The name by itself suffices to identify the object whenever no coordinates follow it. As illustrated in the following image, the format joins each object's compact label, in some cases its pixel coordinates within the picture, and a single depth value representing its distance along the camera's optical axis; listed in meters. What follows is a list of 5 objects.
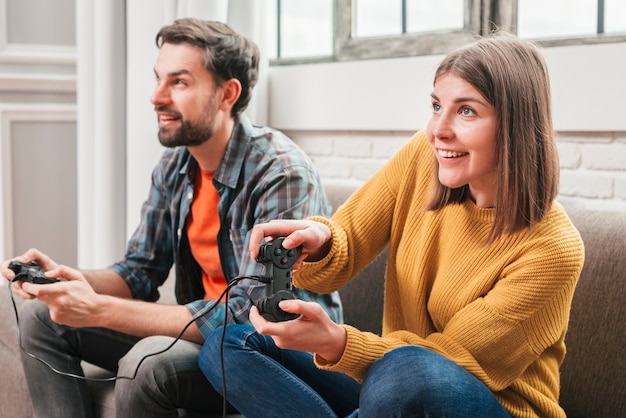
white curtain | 2.64
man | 1.62
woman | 1.28
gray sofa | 1.56
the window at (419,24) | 2.08
